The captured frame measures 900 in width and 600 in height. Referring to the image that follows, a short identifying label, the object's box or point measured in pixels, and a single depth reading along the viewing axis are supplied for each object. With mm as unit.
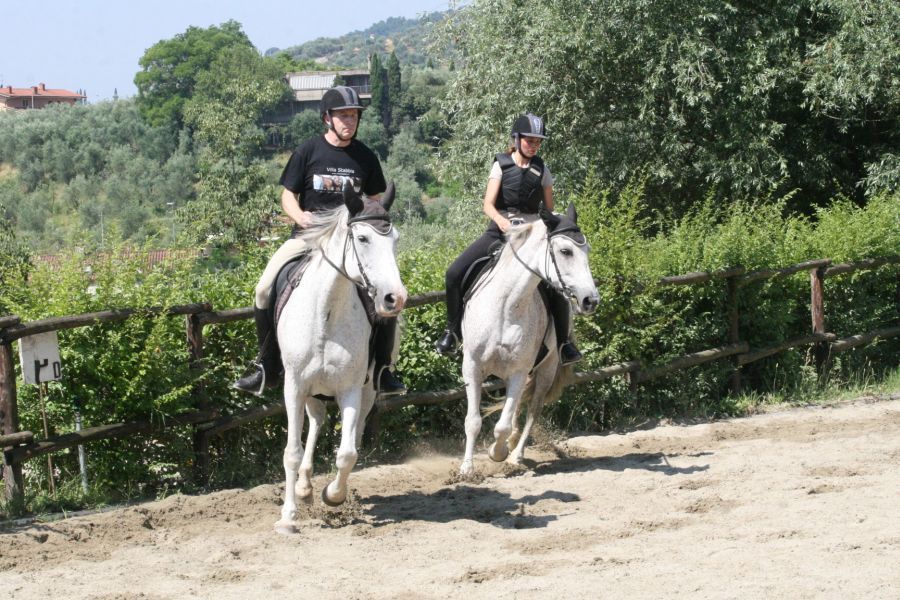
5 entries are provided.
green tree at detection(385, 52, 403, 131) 147750
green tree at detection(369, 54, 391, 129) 148250
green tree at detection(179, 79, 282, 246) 47531
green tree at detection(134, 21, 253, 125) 138375
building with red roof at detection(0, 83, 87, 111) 189500
